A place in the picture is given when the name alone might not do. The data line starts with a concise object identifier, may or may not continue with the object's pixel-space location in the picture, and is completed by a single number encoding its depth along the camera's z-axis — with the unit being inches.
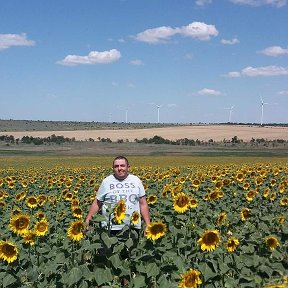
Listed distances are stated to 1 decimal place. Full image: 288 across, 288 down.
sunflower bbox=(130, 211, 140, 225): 199.2
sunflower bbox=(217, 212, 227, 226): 208.7
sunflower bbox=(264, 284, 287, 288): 93.8
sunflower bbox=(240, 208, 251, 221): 243.0
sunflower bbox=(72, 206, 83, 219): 235.9
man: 223.4
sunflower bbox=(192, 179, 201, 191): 353.8
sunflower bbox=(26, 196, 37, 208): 307.3
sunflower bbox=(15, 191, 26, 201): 349.3
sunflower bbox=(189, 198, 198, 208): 257.3
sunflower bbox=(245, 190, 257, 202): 322.4
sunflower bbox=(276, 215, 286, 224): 223.7
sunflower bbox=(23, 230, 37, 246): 203.8
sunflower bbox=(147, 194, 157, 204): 295.9
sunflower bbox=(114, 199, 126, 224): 191.6
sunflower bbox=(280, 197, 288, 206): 297.3
